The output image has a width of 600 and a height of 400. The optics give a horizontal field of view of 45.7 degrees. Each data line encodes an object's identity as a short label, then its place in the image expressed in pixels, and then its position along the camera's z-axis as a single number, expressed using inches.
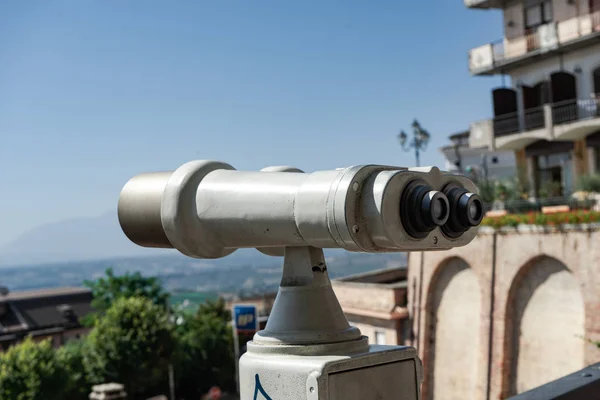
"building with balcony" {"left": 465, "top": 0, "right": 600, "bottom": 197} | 959.6
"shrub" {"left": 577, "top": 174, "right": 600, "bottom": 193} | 844.6
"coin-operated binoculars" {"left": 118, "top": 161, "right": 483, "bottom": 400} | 79.2
